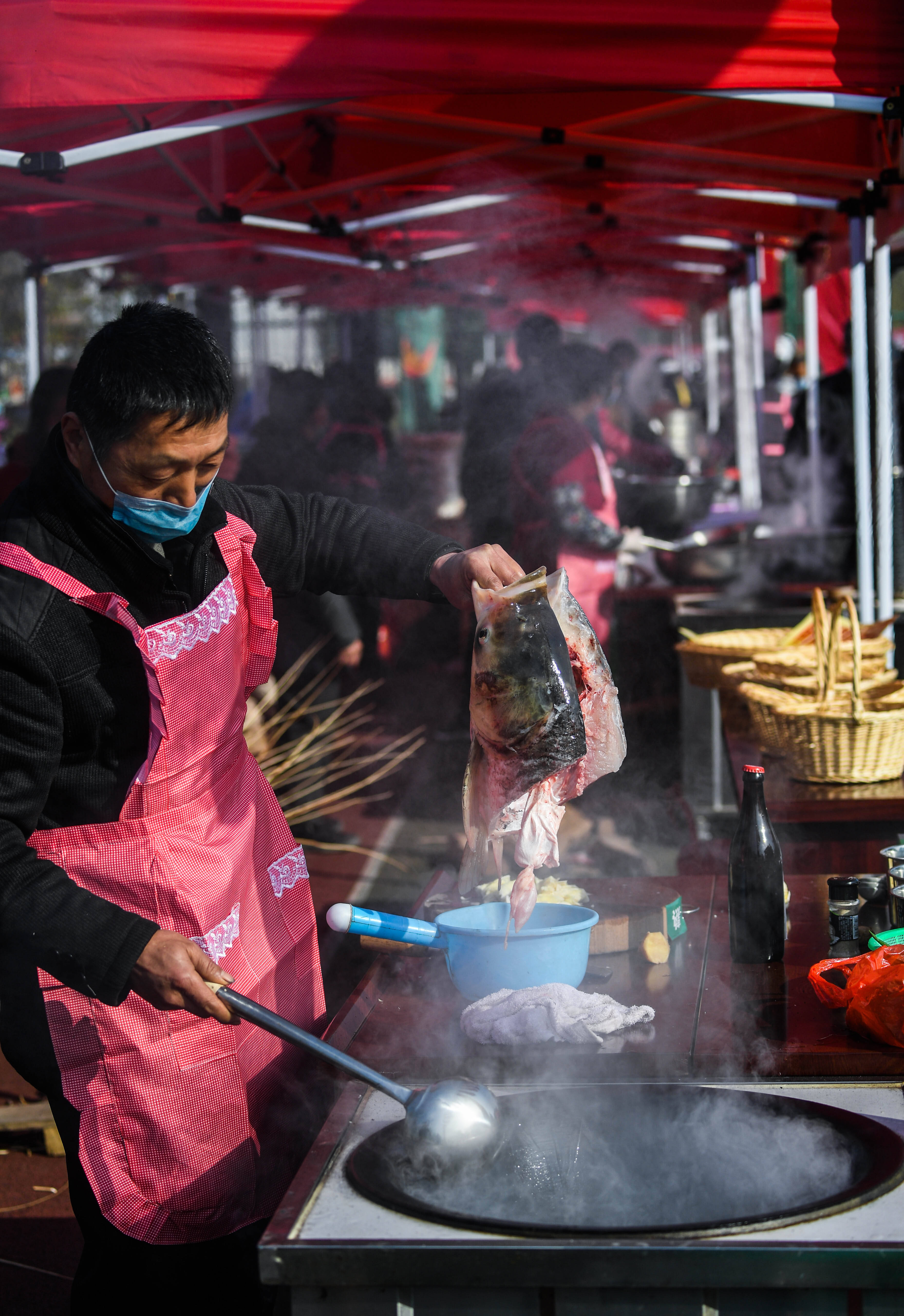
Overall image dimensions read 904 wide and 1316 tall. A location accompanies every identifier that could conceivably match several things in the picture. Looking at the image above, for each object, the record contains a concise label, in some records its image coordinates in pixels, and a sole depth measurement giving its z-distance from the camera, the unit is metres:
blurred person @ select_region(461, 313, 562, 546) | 5.48
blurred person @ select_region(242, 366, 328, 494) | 6.42
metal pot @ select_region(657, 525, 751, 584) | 5.48
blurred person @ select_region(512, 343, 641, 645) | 4.96
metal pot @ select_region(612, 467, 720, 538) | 6.25
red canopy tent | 2.44
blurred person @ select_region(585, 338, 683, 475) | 8.68
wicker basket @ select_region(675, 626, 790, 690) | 3.93
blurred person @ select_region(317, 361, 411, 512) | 6.36
